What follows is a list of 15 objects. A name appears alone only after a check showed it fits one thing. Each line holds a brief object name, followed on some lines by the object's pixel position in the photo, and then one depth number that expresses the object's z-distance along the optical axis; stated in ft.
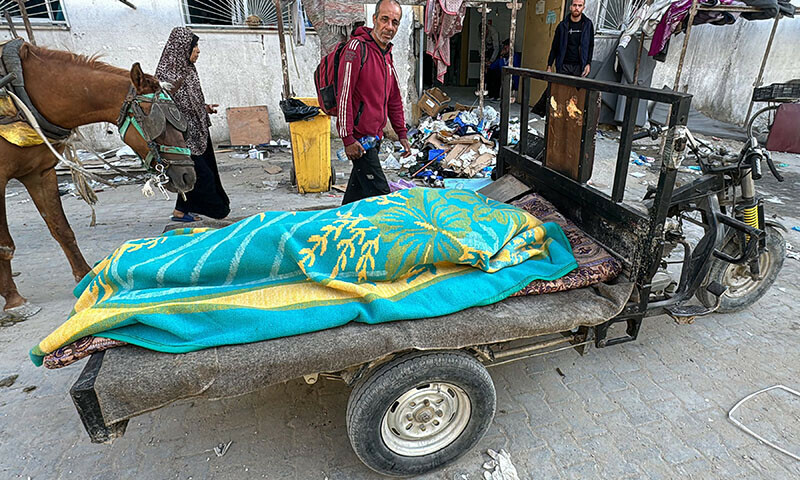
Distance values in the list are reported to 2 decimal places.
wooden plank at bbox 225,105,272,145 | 27.81
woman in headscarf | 14.74
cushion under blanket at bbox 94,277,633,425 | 5.41
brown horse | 10.09
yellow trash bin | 19.75
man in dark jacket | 25.43
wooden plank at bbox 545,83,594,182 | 8.43
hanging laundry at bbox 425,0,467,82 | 25.89
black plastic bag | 19.24
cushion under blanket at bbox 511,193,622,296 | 7.36
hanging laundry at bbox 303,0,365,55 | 23.04
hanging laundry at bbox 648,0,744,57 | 25.34
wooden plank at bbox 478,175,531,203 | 10.46
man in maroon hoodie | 12.01
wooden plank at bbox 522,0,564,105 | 34.23
